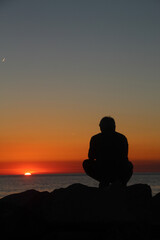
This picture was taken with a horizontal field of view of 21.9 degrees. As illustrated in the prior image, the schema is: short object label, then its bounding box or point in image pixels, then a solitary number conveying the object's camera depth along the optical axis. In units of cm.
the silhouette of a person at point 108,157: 702
